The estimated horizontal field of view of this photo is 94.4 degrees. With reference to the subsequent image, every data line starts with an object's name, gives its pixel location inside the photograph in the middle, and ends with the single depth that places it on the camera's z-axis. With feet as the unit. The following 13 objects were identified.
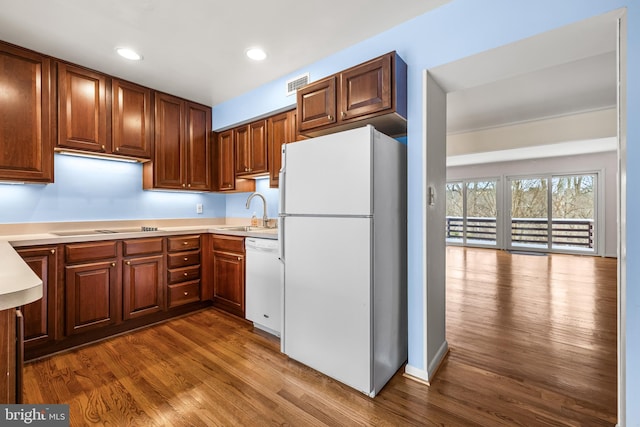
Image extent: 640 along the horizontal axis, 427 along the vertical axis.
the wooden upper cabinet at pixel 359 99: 6.28
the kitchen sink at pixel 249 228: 10.99
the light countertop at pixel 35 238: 2.58
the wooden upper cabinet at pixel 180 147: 10.53
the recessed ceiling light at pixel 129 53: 7.88
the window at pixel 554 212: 21.65
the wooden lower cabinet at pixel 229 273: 9.56
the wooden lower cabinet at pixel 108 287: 7.34
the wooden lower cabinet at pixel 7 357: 2.68
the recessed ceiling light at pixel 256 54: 7.97
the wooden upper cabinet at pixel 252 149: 10.55
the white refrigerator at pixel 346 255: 5.90
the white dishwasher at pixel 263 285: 8.32
